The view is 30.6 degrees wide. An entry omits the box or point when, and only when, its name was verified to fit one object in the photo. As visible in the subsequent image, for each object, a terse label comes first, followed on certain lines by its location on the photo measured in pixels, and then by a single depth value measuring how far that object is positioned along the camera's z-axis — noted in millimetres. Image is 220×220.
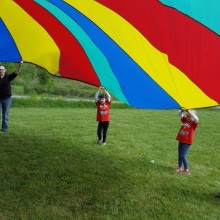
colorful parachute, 3896
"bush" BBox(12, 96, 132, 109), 17572
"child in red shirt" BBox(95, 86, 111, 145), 8047
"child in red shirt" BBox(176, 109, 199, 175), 6055
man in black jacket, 8078
